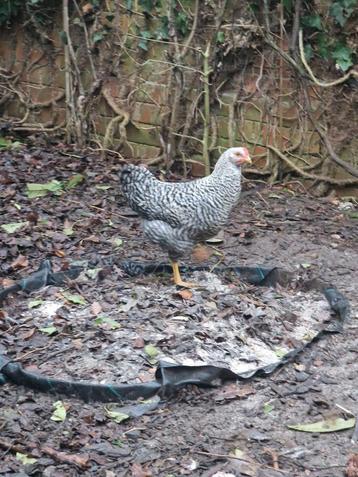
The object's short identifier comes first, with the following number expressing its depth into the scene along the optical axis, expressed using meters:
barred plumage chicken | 4.46
